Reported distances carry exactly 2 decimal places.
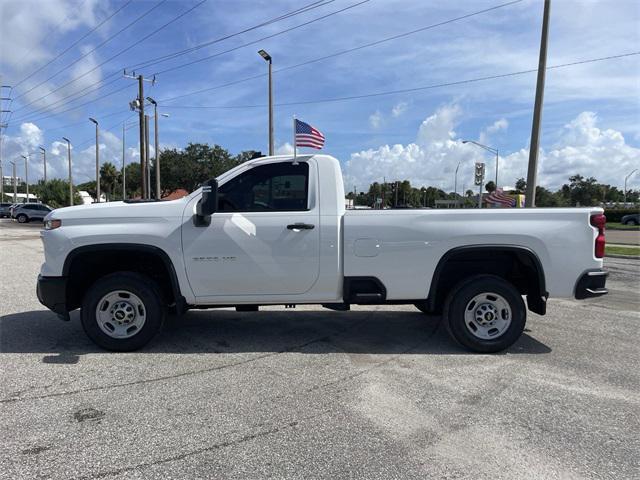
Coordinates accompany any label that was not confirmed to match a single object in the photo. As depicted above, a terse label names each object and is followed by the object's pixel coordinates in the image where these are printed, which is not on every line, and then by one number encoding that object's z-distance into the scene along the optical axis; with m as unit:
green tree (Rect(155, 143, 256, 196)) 52.56
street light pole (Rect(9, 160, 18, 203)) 80.53
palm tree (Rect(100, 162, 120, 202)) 87.69
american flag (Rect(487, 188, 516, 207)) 23.83
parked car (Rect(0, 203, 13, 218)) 53.19
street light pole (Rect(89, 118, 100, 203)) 46.44
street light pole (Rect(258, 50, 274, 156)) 21.09
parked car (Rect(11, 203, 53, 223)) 42.44
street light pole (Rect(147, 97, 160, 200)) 37.12
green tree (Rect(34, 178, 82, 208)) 74.38
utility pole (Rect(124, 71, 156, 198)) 30.53
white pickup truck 4.99
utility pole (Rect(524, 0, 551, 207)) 15.32
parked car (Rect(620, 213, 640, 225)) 48.28
